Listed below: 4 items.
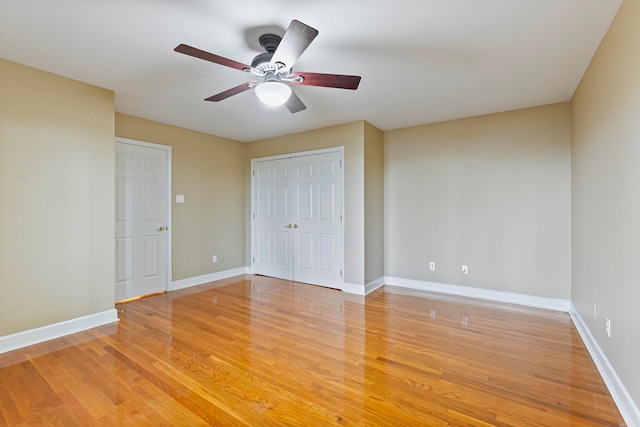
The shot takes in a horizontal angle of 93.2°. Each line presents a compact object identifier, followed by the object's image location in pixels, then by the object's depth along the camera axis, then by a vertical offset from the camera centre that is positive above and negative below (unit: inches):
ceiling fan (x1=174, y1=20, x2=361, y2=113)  75.6 +38.5
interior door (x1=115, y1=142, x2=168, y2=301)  150.9 -3.4
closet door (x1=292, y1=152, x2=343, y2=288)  175.3 -3.6
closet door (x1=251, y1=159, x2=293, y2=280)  197.3 -4.6
